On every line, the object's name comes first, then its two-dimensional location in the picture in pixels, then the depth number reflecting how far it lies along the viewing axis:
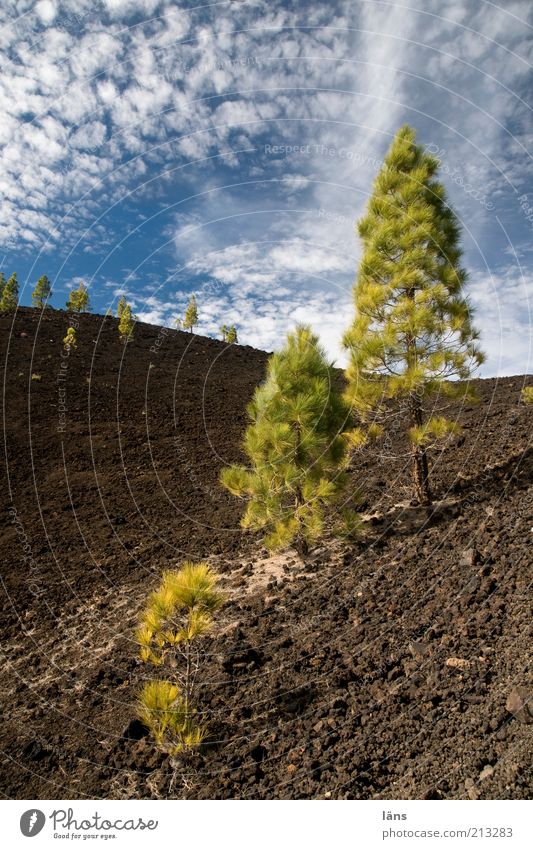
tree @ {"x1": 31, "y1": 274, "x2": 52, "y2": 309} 49.41
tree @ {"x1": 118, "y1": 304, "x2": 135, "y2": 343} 38.38
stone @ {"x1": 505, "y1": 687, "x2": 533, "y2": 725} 3.81
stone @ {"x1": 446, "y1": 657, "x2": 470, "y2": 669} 4.72
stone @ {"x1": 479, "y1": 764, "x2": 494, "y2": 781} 3.48
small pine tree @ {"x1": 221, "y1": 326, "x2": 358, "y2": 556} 8.06
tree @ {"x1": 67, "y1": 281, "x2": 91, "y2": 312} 47.81
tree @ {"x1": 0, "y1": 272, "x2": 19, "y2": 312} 41.25
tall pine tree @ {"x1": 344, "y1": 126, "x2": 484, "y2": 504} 9.10
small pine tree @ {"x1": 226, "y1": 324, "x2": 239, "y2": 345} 52.46
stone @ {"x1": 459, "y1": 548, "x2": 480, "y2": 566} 6.56
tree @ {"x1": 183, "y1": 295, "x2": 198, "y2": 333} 49.54
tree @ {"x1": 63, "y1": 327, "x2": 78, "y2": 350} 33.00
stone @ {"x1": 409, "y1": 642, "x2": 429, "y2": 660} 5.15
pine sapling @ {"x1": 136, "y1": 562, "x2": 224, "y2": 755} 4.34
